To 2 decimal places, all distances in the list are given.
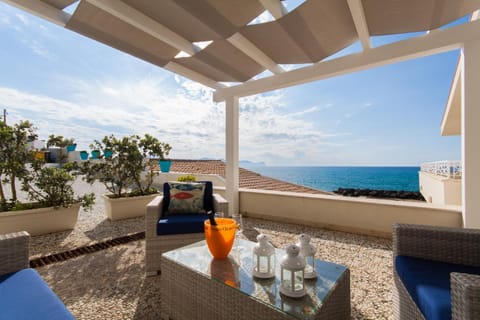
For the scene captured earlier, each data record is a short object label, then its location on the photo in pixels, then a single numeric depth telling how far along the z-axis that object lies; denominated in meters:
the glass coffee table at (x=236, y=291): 1.08
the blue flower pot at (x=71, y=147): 4.12
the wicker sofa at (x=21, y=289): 0.92
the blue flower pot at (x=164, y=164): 5.12
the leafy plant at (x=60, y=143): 3.77
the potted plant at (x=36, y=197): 3.13
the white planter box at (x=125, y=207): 4.11
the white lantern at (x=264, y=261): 1.33
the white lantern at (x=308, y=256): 1.31
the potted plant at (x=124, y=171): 4.19
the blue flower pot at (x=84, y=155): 4.31
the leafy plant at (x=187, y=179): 4.35
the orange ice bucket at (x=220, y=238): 1.52
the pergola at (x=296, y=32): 2.33
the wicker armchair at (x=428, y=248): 1.27
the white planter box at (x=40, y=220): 3.06
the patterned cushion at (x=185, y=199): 2.66
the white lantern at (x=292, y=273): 1.13
